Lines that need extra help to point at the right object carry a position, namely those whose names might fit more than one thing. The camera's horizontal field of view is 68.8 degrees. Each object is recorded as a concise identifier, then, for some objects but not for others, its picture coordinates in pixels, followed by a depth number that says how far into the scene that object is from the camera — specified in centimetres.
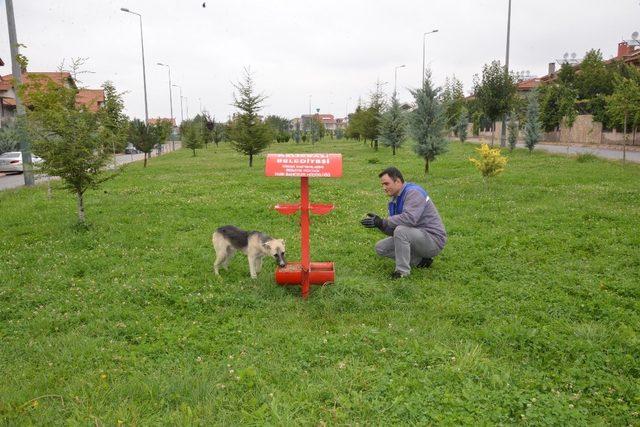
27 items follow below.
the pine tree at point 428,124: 1747
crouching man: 664
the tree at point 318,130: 6662
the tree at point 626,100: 1555
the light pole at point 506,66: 3000
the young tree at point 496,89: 2848
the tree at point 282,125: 7166
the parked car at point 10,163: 2706
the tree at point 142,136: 2800
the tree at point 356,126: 3744
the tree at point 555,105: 3064
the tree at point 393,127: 3102
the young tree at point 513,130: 2969
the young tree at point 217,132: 6150
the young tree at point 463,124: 4624
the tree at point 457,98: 5190
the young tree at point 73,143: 920
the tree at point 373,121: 3556
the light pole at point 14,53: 1675
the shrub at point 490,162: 1350
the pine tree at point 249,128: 2520
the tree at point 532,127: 2739
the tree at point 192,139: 4241
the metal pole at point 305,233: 583
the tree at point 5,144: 3242
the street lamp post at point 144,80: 4077
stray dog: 625
